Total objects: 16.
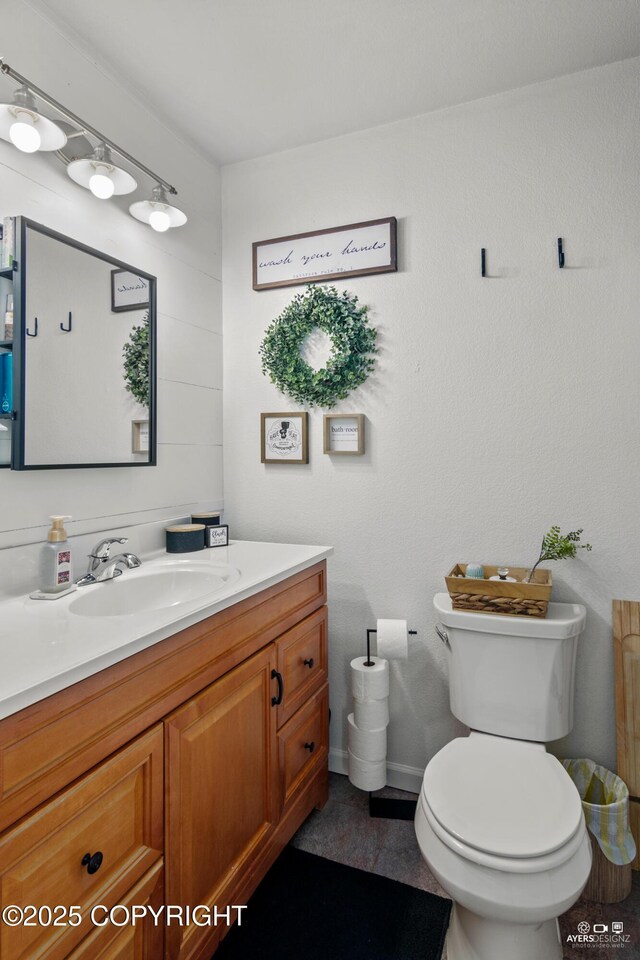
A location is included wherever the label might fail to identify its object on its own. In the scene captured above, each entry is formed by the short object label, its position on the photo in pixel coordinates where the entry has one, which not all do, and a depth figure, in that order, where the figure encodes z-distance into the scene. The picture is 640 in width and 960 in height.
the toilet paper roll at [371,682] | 1.85
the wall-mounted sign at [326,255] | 1.99
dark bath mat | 1.36
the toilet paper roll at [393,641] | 1.83
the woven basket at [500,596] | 1.61
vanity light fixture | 1.29
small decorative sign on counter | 1.96
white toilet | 1.11
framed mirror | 1.40
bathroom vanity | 0.83
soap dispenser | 1.36
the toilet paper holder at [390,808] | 1.87
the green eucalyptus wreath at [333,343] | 2.01
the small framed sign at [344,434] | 2.03
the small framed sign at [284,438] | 2.12
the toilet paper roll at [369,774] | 1.86
